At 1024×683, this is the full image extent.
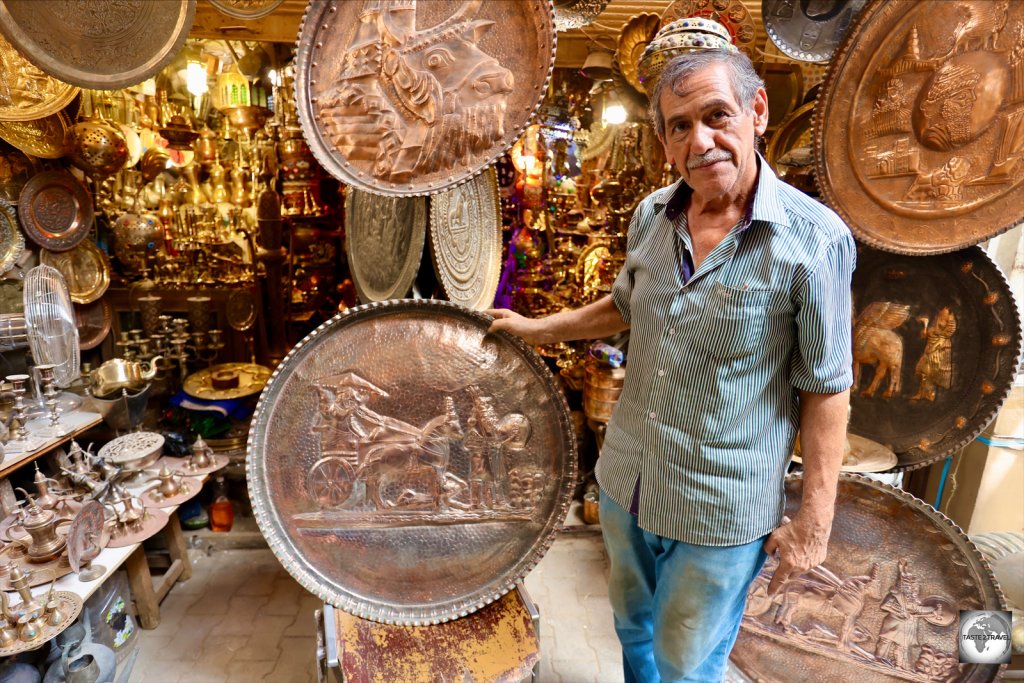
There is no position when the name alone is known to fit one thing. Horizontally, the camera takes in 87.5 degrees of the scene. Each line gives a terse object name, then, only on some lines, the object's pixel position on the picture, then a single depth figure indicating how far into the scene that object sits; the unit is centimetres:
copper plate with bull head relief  147
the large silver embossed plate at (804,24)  222
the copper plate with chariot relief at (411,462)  170
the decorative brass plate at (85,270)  322
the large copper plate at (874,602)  193
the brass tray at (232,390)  324
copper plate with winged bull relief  195
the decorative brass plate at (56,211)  293
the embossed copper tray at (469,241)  224
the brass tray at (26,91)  238
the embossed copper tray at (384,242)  216
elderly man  119
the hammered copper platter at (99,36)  138
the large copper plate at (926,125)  160
